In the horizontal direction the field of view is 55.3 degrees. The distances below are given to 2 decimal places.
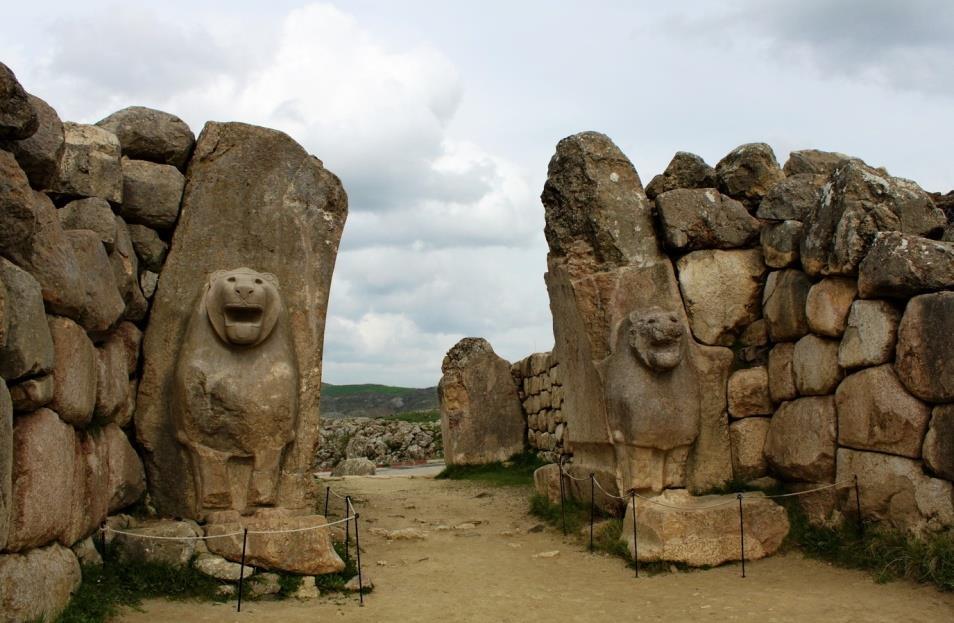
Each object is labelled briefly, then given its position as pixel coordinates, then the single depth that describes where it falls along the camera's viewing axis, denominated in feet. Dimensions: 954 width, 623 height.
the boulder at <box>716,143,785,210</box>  27.17
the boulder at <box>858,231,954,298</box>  20.03
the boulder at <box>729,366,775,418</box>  25.08
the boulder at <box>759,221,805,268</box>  24.81
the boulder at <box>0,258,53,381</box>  14.10
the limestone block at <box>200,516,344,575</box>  20.24
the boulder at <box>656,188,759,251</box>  25.96
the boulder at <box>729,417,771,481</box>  24.85
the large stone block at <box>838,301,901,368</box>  20.88
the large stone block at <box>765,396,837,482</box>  22.68
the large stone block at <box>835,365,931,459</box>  20.15
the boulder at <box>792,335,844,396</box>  22.71
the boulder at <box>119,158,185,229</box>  22.40
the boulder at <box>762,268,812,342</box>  24.07
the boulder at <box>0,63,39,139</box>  13.61
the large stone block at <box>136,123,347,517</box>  21.25
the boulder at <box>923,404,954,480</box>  19.27
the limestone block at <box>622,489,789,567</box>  22.12
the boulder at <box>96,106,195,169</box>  22.76
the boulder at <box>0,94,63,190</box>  15.84
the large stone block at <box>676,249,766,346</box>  25.80
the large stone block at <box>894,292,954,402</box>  19.42
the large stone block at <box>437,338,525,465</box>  43.68
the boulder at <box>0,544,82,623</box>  14.03
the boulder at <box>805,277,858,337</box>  22.40
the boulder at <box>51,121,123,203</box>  20.21
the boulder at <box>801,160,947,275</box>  21.94
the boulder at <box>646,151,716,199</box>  27.58
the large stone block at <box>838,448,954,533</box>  19.57
